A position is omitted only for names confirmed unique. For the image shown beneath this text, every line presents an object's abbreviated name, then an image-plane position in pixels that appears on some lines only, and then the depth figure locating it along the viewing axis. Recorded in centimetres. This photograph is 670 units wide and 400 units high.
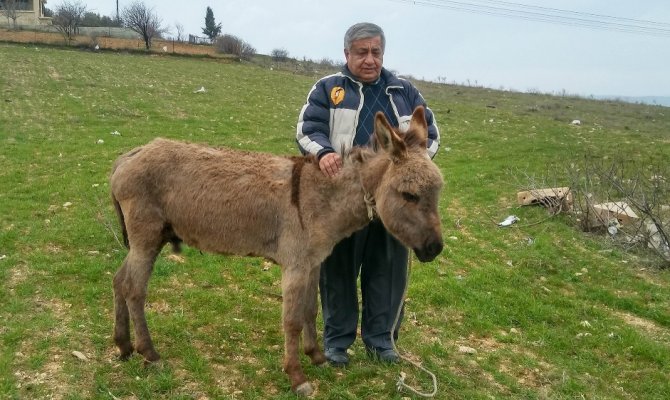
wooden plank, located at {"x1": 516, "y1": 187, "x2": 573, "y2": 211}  1059
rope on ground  457
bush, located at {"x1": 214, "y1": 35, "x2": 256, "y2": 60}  5245
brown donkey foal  447
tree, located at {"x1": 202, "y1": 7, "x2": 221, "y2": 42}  8512
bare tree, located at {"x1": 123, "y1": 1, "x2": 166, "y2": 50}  5420
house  5881
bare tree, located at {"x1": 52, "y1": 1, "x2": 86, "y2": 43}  4949
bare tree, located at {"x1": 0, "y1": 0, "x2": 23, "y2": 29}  5700
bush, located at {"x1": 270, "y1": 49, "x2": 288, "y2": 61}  5691
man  470
